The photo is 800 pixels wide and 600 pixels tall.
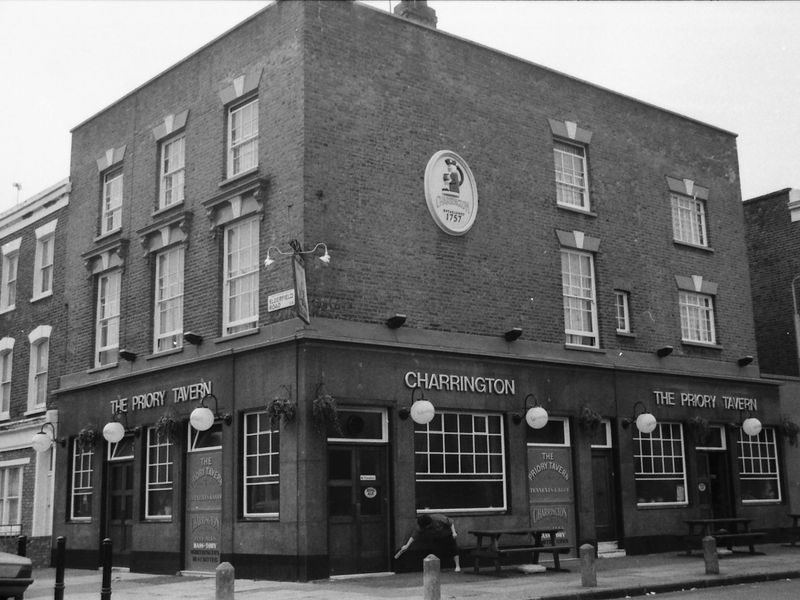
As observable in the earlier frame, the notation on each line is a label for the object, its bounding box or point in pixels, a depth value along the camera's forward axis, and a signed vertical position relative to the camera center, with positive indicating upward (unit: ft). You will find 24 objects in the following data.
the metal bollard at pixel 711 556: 58.70 -3.40
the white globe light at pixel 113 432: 74.33 +5.89
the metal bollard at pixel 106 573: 44.55 -2.72
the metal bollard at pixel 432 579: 44.42 -3.29
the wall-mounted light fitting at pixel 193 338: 69.97 +11.93
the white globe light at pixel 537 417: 69.41 +5.81
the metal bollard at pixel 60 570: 45.65 -2.55
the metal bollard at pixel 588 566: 53.01 -3.44
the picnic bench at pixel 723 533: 72.59 -2.68
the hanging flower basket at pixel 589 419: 74.64 +6.06
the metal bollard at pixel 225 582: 44.11 -3.18
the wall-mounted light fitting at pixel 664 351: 82.27 +12.04
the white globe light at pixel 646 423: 77.10 +5.83
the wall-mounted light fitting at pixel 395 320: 64.85 +11.89
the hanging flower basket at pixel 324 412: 59.72 +5.62
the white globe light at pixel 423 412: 62.85 +5.75
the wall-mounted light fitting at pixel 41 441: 81.10 +5.84
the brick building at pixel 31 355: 87.40 +15.00
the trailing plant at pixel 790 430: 89.56 +5.83
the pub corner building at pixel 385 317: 63.26 +13.66
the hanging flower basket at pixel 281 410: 59.98 +5.80
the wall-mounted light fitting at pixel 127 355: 76.95 +11.97
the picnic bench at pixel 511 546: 60.95 -2.80
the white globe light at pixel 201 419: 64.59 +5.82
